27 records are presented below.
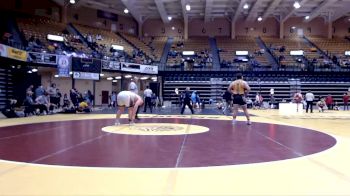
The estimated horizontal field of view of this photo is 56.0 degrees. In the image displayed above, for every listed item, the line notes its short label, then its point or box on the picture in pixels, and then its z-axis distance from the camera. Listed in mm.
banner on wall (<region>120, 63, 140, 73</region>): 28038
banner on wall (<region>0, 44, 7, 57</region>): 16703
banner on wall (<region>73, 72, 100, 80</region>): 22752
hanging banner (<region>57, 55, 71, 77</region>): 21641
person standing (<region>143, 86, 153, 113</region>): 18688
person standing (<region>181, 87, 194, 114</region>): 16562
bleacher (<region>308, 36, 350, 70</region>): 33269
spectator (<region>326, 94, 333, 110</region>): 25438
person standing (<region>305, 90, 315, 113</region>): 19516
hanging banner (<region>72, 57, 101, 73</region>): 22812
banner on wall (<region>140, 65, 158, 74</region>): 29362
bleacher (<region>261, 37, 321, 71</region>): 31486
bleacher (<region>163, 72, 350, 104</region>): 30938
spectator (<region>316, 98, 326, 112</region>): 21531
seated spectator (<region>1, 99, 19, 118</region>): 14000
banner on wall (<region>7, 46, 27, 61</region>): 17672
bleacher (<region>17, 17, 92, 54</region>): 25708
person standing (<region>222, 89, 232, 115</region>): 18391
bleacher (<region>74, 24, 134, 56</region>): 31061
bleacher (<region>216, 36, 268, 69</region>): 33797
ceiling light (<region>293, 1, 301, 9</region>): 31231
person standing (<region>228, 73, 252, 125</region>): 10750
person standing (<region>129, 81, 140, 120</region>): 10094
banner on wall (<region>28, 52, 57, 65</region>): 21012
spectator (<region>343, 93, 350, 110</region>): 24386
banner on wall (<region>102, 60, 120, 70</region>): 26125
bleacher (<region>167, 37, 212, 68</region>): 32219
